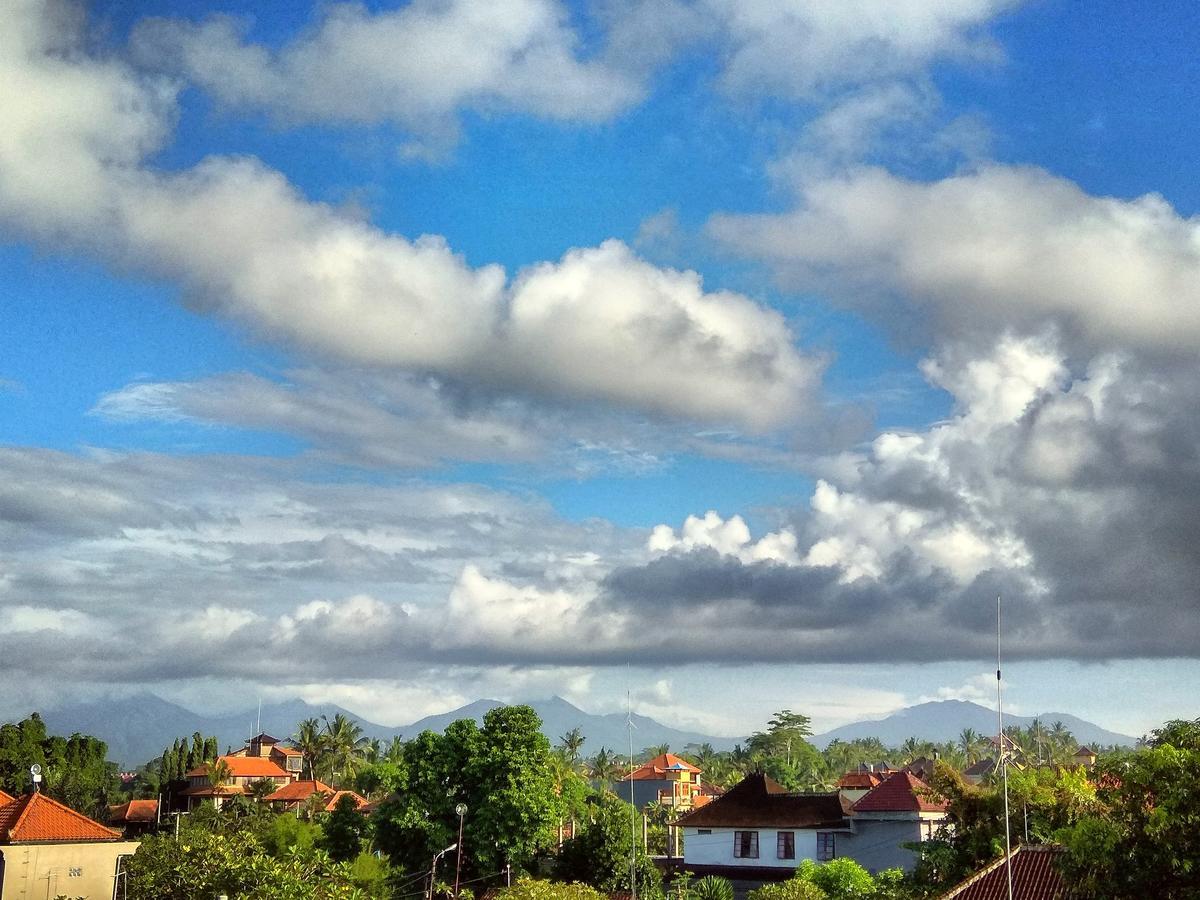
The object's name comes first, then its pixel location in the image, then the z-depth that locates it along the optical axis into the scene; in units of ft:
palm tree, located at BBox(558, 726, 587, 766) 497.46
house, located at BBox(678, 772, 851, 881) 227.81
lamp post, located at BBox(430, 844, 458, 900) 190.68
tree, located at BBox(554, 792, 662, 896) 205.46
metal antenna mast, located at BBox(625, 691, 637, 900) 182.67
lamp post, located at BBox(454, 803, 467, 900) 195.52
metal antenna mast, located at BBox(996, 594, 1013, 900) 105.58
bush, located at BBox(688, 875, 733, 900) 204.64
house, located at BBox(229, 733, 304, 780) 524.93
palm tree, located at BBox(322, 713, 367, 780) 461.70
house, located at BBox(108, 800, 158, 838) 382.42
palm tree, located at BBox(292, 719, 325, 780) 437.99
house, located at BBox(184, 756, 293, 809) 395.34
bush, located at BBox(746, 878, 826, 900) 157.79
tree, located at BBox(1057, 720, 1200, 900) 95.91
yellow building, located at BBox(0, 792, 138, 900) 190.19
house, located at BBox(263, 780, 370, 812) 372.87
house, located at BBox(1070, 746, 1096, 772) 553.64
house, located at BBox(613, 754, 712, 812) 469.16
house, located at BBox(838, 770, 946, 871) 221.46
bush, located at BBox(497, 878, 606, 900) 138.72
